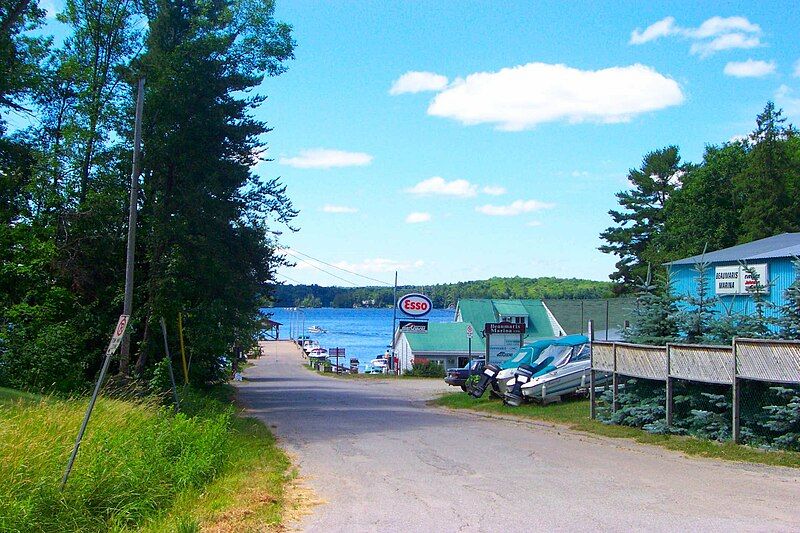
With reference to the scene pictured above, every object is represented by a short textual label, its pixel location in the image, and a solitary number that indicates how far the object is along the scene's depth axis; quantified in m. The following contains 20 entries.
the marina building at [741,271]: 27.25
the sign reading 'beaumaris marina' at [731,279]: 28.02
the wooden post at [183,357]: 21.75
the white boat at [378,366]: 82.69
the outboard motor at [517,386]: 22.69
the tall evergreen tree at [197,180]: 22.75
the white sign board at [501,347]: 51.78
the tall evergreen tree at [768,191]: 50.94
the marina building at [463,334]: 64.75
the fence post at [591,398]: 18.76
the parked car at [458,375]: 33.97
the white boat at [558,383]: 22.17
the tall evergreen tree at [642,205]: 73.38
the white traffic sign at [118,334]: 9.25
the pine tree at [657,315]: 17.20
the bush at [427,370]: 58.97
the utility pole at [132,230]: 17.05
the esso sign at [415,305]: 55.84
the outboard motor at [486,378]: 24.83
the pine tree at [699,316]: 16.09
